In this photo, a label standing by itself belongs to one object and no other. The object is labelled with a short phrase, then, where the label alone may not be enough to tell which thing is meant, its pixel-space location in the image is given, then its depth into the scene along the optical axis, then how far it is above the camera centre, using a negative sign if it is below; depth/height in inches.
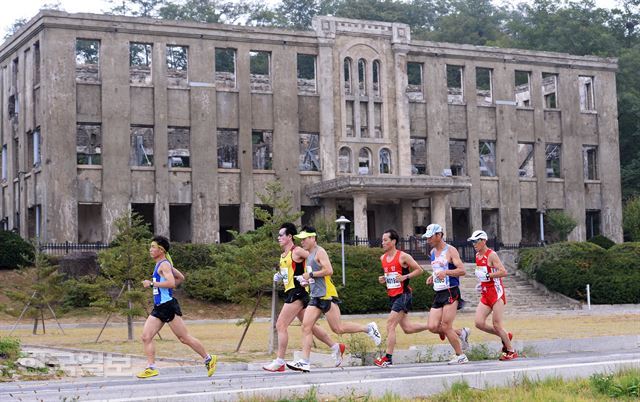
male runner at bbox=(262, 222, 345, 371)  636.7 -17.2
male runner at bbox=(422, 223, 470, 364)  682.8 -19.2
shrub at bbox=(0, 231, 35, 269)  1658.5 +20.7
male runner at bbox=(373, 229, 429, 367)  679.7 -18.0
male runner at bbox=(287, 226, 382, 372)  629.6 -20.6
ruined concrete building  1907.0 +227.1
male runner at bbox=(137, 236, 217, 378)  605.3 -26.6
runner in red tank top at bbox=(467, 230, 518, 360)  712.4 -24.4
